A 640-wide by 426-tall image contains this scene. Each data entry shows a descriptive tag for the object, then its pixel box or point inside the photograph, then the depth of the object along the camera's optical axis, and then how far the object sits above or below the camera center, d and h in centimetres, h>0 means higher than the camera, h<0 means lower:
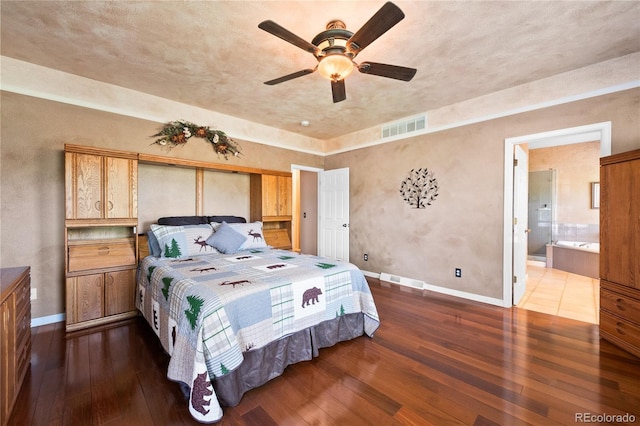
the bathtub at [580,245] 494 -69
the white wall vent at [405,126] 407 +135
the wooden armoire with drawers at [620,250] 226 -35
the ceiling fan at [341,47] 164 +113
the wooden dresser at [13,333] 145 -79
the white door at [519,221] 341 -14
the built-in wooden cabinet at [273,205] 434 +9
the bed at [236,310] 161 -75
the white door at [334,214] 520 -8
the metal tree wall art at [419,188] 399 +34
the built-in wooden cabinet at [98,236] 270 -30
